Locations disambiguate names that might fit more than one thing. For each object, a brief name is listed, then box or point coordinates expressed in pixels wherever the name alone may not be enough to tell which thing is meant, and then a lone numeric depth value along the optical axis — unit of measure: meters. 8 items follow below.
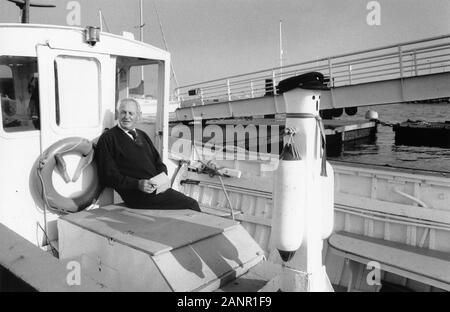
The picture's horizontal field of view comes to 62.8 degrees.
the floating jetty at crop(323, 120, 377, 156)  17.50
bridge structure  10.71
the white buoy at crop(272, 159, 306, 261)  2.30
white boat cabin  3.45
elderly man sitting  3.51
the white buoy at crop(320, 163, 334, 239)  2.53
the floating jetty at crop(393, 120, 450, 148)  20.18
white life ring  3.52
